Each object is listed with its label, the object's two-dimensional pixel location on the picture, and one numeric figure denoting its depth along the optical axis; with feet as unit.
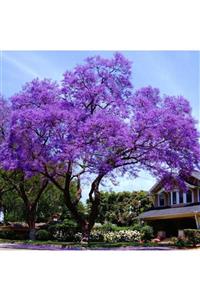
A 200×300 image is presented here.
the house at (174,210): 61.77
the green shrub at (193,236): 48.75
